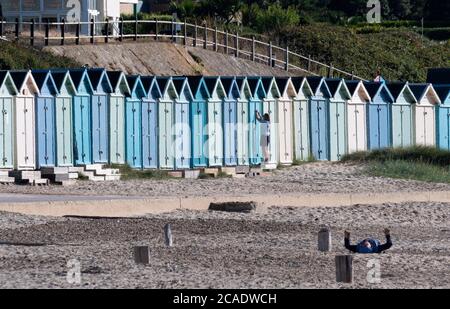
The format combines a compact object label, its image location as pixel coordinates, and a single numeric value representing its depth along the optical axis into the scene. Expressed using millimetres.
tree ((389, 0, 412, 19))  85938
